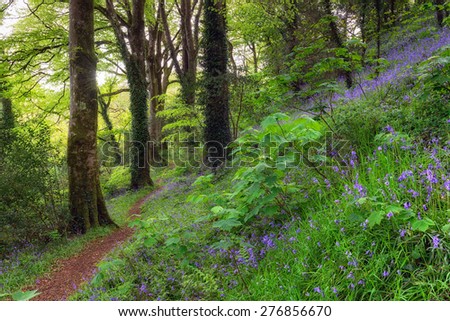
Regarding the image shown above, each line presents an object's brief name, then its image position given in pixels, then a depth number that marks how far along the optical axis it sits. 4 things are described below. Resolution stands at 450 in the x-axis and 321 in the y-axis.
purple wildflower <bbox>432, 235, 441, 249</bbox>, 2.06
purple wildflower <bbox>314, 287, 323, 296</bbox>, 2.29
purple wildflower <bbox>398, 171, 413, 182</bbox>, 2.74
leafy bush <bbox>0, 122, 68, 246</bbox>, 7.48
